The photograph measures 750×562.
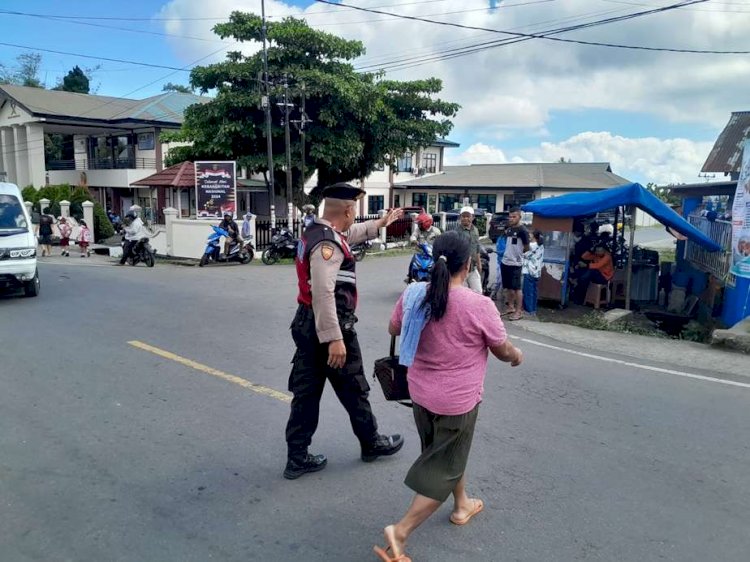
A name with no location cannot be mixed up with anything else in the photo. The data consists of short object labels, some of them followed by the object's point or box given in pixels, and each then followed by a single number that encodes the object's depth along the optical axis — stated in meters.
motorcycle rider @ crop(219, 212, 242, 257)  18.05
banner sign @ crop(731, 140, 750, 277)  8.48
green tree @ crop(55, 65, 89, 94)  48.66
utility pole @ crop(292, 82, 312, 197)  20.16
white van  10.17
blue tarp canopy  9.81
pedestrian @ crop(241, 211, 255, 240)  19.24
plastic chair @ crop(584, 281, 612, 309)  10.92
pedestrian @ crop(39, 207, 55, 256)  19.03
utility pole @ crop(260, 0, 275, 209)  19.19
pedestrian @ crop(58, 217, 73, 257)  22.66
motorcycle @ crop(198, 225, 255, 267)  17.97
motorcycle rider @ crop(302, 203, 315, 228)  19.22
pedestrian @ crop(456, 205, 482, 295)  8.05
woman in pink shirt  2.95
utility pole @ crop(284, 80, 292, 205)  19.56
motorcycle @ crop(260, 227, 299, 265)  18.19
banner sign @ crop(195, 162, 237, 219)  19.16
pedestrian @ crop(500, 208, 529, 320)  9.51
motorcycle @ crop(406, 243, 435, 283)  9.40
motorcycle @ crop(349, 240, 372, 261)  19.54
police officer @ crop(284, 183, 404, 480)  3.68
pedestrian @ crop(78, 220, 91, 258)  20.56
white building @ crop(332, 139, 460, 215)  37.59
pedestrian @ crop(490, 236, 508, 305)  10.08
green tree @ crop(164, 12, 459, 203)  20.22
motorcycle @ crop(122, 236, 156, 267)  17.47
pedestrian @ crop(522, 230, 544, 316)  9.87
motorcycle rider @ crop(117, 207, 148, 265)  17.34
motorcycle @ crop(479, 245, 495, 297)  11.03
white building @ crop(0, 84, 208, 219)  31.34
